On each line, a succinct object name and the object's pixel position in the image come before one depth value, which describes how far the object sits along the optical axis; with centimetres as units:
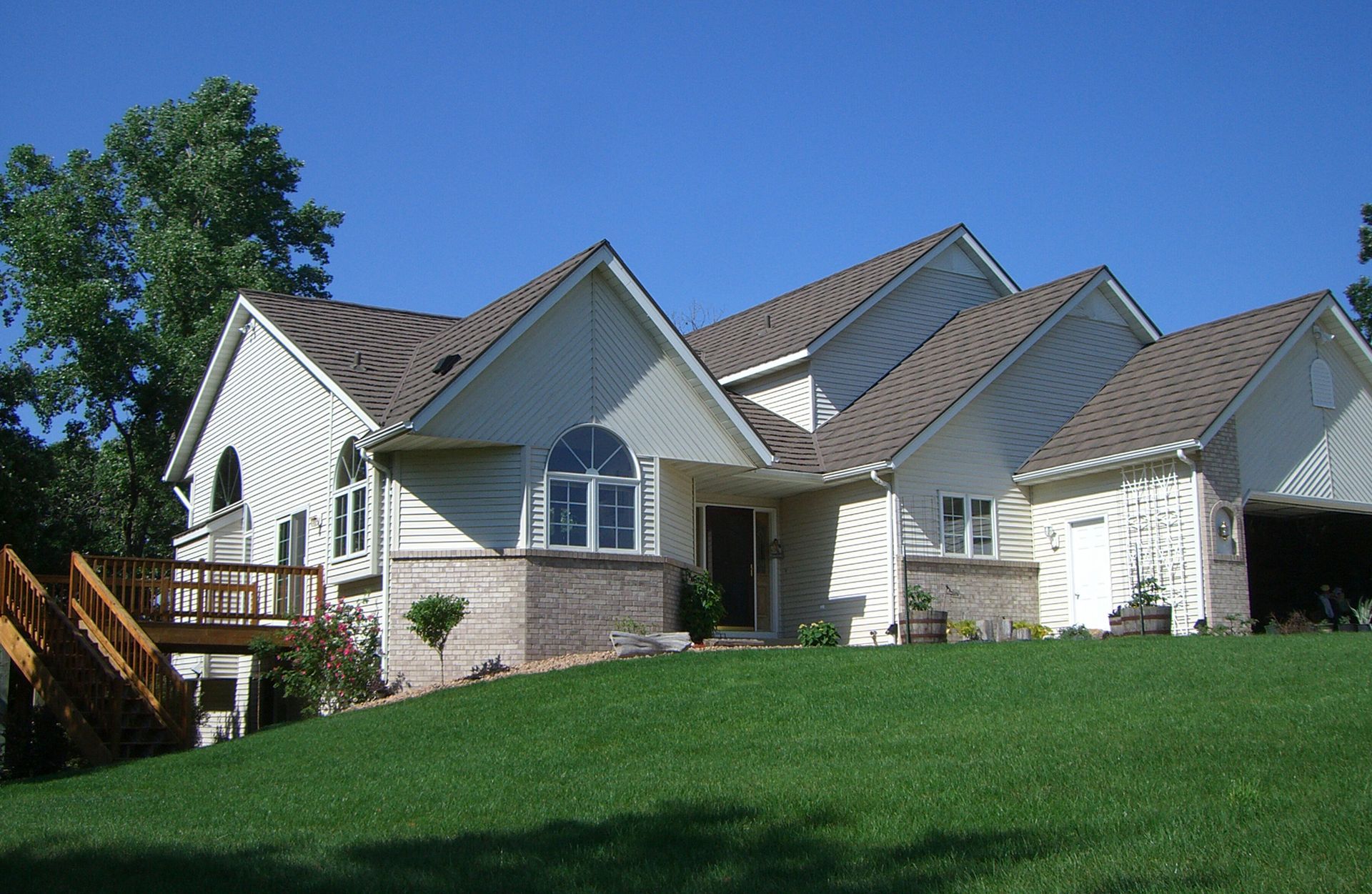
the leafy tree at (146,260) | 3400
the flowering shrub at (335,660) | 1842
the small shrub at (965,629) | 2180
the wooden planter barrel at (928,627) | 2072
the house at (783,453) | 1920
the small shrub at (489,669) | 1819
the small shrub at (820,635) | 2041
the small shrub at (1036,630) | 2192
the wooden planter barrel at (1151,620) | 1948
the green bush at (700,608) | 2059
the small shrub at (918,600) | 2128
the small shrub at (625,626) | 1936
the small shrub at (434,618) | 1789
